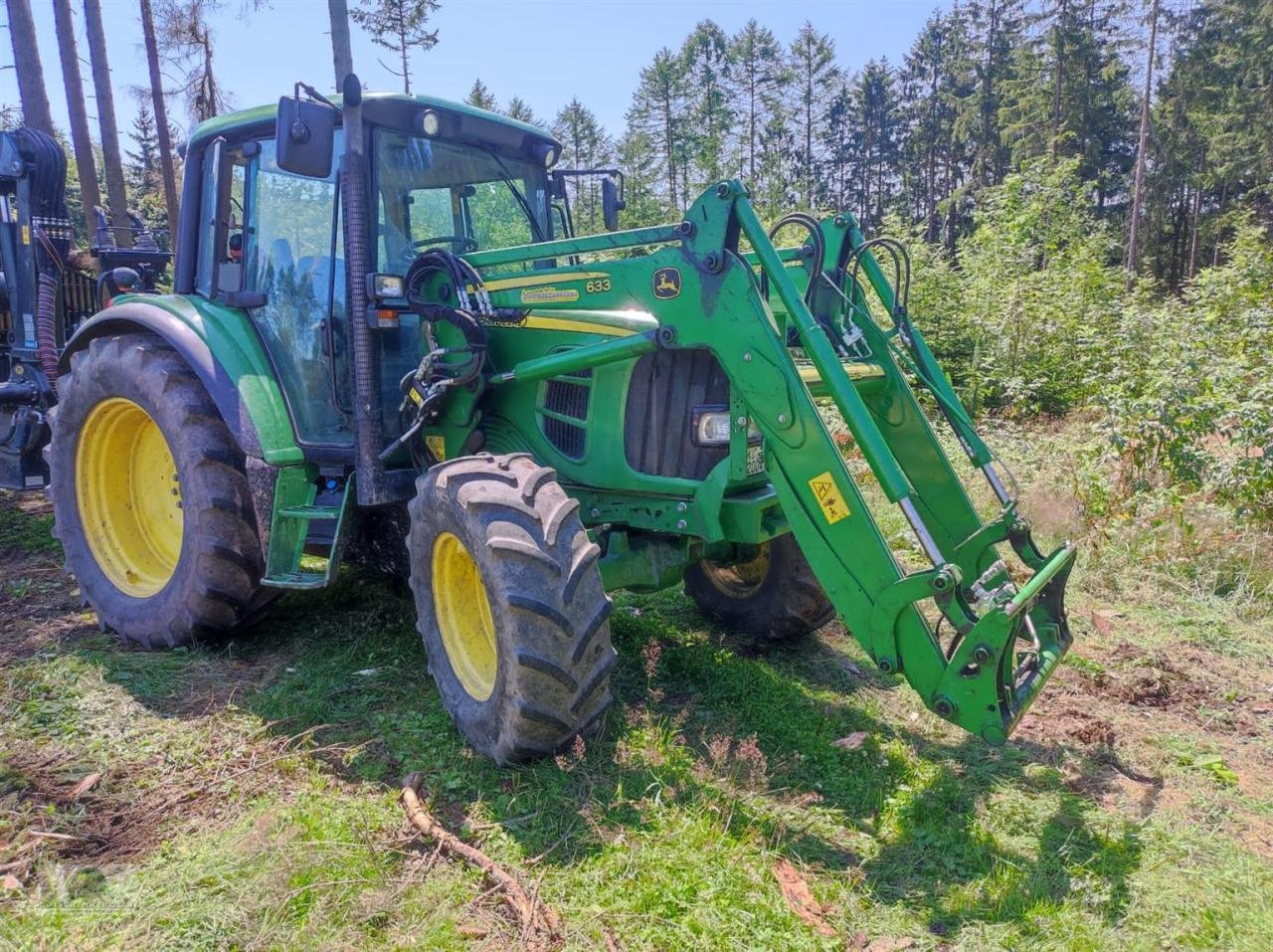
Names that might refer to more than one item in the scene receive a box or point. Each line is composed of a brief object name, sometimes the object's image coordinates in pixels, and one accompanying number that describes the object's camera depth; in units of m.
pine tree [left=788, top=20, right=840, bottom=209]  39.69
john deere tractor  3.20
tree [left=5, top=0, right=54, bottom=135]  11.28
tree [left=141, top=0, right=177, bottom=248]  15.78
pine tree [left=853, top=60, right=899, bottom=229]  45.50
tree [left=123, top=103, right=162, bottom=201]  29.78
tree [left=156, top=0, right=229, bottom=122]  15.98
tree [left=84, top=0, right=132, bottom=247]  13.77
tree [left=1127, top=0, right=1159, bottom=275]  25.22
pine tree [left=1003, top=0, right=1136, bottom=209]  30.38
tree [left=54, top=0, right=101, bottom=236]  12.91
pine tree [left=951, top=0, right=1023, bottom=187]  36.25
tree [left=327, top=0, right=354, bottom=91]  12.09
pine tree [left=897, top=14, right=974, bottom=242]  41.59
